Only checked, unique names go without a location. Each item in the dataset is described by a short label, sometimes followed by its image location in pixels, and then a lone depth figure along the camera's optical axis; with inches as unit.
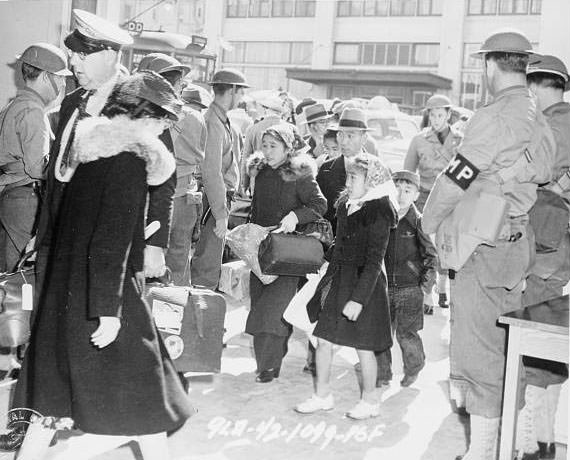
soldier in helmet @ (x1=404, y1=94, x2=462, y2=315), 314.8
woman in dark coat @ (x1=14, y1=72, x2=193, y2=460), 116.8
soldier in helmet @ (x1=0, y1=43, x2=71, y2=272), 189.3
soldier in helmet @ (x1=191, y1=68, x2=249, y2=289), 229.1
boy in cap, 211.8
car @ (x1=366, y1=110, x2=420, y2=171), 606.2
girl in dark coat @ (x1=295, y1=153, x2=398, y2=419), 177.5
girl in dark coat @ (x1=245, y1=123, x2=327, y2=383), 206.5
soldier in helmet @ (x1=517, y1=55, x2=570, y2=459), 151.9
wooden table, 124.1
